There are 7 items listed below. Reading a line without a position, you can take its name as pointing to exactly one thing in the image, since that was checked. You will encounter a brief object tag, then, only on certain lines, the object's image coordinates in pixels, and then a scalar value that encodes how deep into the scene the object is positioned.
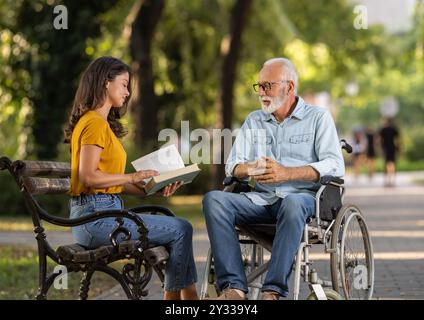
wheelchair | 9.46
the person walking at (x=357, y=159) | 51.79
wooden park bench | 8.94
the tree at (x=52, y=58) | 28.29
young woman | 9.16
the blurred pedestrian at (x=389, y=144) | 42.81
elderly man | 9.17
